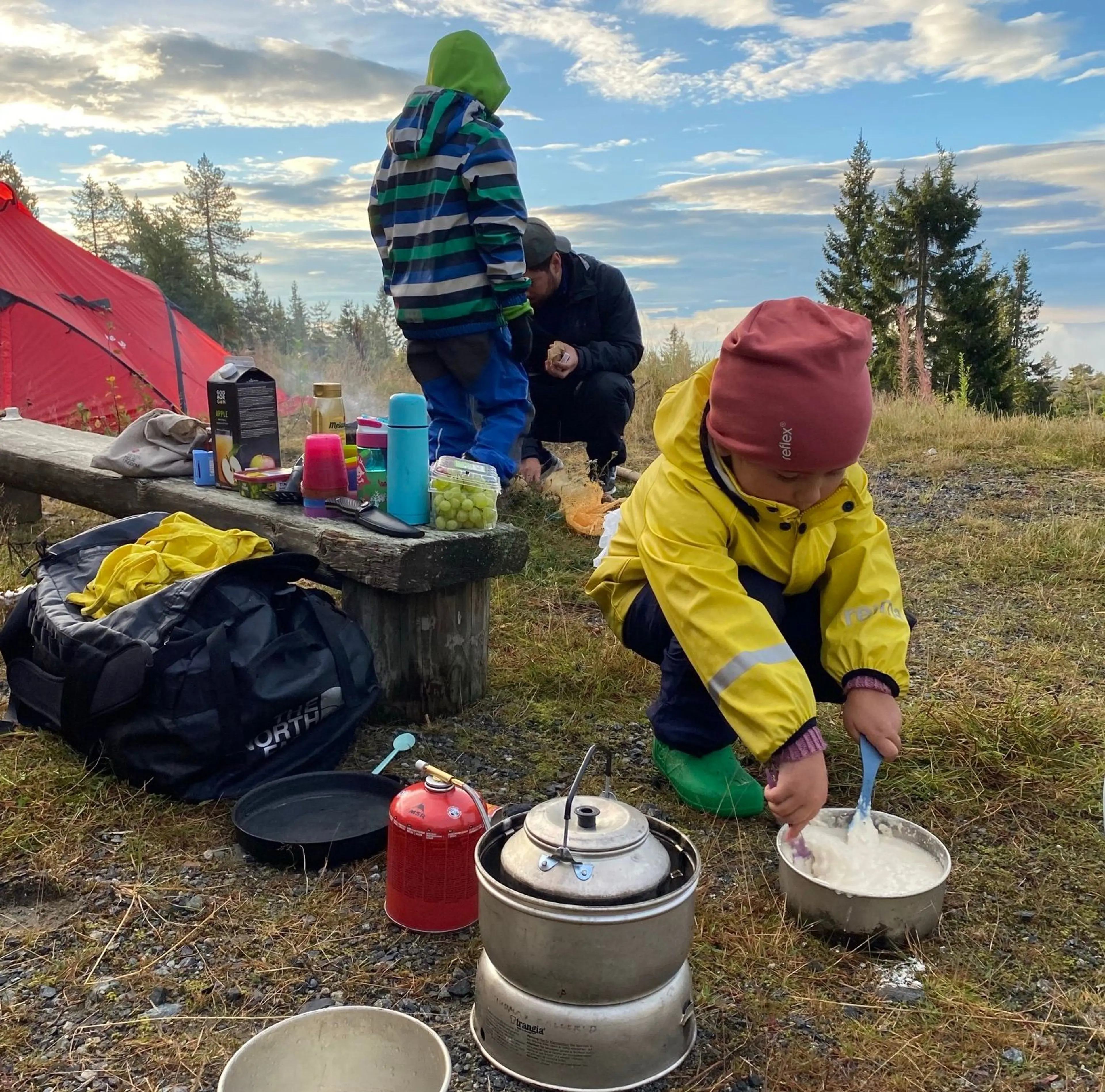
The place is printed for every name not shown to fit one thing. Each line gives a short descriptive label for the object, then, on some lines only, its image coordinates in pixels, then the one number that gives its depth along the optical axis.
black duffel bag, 2.29
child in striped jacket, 4.11
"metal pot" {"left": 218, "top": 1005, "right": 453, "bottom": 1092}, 1.50
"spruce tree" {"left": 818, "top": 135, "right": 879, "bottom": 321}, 39.53
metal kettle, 1.46
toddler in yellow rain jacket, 1.84
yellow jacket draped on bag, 2.53
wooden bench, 2.63
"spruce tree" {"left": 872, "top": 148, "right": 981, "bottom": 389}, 35.41
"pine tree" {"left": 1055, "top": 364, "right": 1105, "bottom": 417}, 20.89
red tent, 6.40
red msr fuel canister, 1.89
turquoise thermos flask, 2.74
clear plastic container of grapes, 2.79
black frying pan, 2.12
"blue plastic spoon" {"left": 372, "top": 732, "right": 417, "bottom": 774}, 2.28
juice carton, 3.14
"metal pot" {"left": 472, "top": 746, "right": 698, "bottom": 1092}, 1.46
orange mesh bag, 4.74
